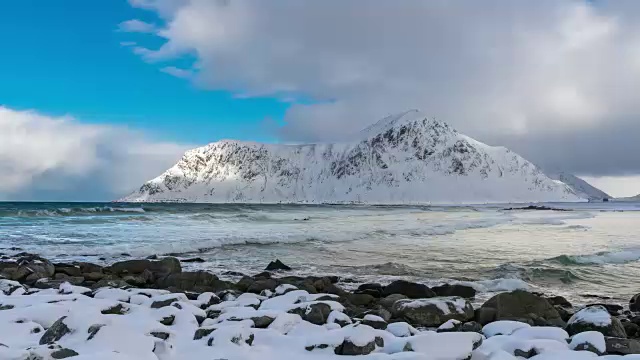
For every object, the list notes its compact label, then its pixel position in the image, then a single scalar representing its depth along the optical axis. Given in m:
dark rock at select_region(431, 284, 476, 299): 11.22
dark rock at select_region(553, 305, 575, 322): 9.16
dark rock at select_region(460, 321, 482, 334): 7.68
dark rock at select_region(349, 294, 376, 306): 10.07
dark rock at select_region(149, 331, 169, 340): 6.38
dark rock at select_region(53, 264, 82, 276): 12.94
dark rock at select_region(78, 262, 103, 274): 13.36
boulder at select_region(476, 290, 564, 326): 8.68
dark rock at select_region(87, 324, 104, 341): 5.81
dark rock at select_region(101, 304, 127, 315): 7.51
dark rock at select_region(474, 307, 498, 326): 8.61
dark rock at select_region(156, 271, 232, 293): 11.09
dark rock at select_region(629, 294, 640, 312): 10.05
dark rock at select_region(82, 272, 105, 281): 12.34
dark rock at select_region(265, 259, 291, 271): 15.24
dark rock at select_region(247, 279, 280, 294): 10.98
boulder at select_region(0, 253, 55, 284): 11.75
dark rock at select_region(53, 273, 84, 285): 11.52
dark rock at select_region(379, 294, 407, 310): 9.64
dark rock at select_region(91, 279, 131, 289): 10.70
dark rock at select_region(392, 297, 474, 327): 8.58
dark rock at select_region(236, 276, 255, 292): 11.29
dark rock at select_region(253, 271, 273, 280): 12.91
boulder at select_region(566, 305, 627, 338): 7.43
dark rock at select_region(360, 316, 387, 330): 7.37
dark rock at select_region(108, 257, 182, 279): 13.38
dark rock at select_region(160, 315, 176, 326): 7.17
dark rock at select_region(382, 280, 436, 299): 10.94
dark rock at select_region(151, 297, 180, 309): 8.03
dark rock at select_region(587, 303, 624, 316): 9.82
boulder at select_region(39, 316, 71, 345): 5.94
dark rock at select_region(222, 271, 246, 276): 14.35
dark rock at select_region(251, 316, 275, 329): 7.14
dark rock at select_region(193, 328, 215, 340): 6.48
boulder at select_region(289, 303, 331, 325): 7.70
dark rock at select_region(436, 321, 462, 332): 7.77
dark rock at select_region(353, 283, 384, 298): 11.12
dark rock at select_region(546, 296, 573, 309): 10.45
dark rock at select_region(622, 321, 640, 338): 8.16
